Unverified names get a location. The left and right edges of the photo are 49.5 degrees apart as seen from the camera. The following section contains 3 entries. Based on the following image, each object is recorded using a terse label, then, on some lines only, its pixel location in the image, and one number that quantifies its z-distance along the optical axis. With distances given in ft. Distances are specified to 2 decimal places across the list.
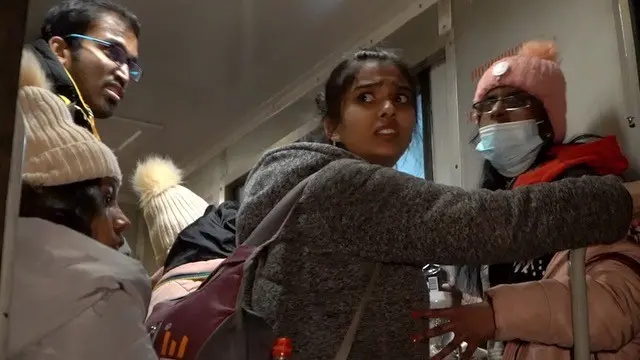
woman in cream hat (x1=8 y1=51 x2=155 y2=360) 2.51
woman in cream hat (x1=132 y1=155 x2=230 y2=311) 6.34
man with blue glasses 6.08
